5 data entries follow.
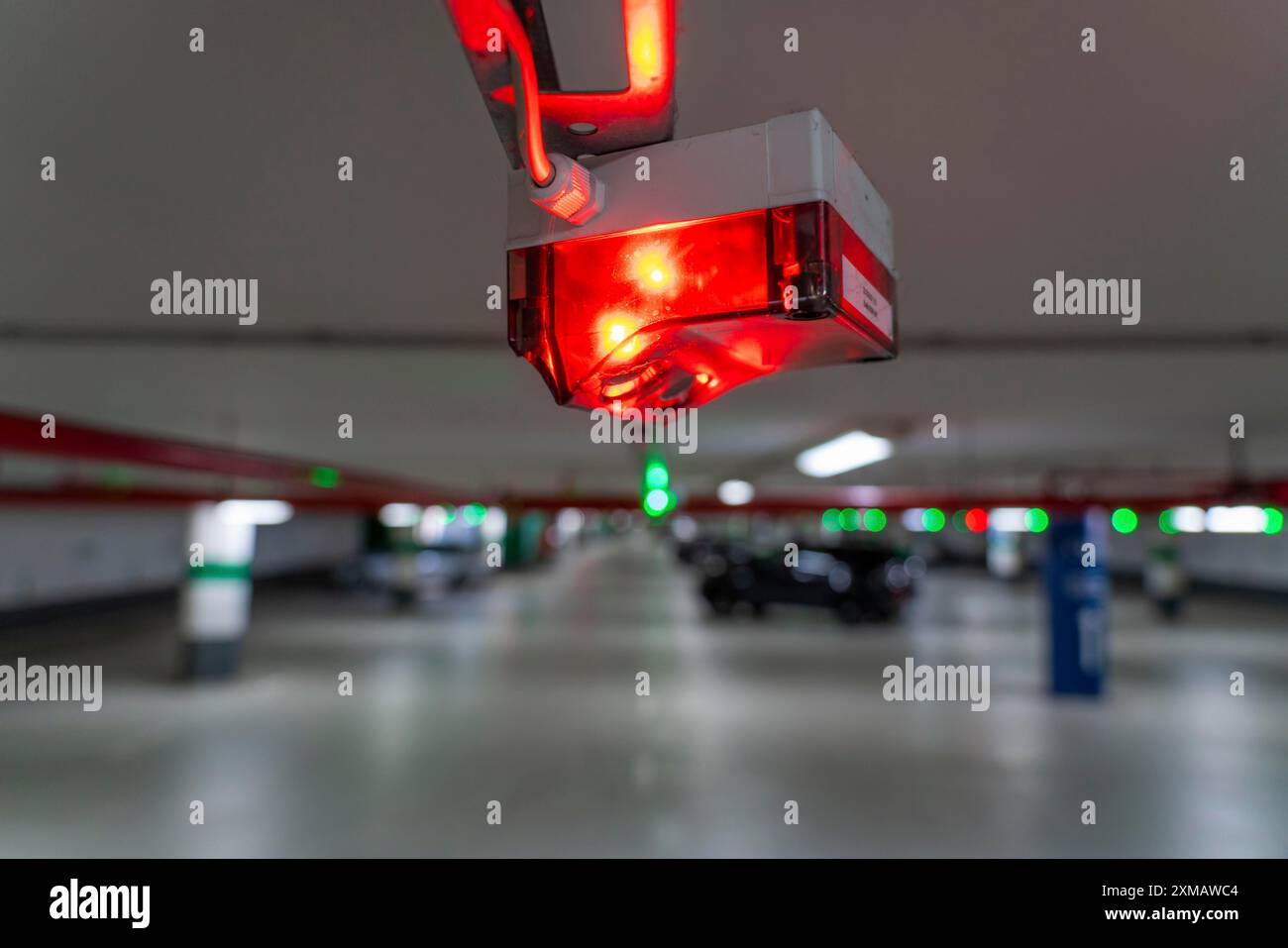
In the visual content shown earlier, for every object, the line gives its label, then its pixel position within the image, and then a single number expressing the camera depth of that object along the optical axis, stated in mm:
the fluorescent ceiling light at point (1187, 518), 9023
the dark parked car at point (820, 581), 14734
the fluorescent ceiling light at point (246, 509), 8508
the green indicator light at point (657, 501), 5184
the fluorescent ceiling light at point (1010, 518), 9798
